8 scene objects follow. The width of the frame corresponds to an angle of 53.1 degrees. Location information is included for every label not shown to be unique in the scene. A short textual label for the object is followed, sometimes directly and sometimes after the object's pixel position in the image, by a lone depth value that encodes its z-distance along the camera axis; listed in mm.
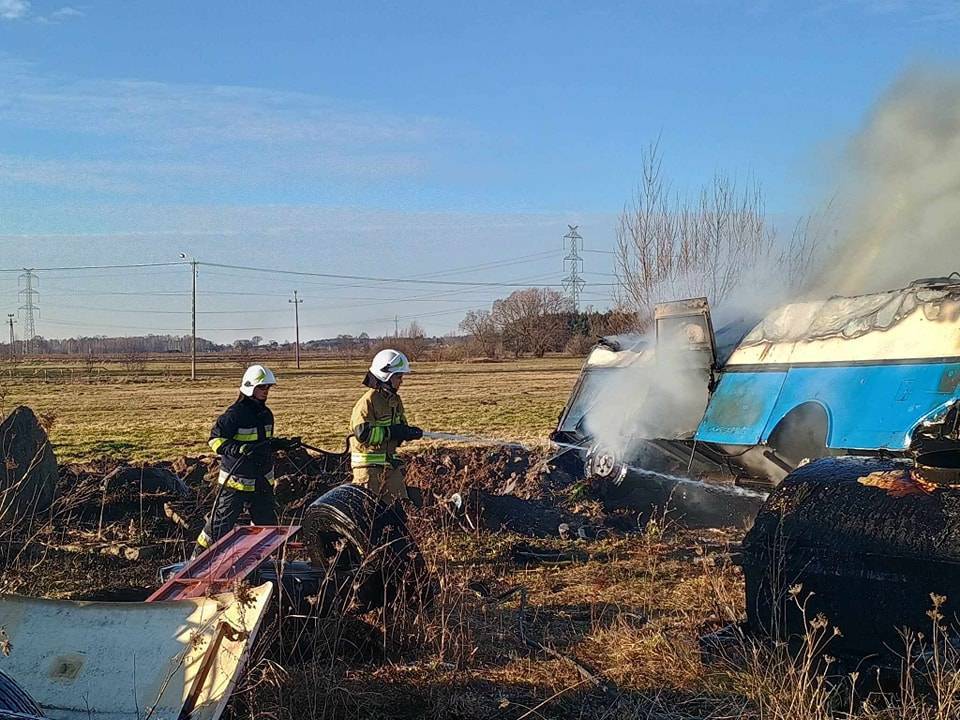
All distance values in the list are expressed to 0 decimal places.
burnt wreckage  4164
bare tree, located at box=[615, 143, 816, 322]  21125
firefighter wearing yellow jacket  7270
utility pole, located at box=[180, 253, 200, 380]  46188
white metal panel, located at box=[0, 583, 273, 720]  3896
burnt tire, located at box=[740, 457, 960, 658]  4027
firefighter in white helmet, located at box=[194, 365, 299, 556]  7137
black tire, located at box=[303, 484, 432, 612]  5016
